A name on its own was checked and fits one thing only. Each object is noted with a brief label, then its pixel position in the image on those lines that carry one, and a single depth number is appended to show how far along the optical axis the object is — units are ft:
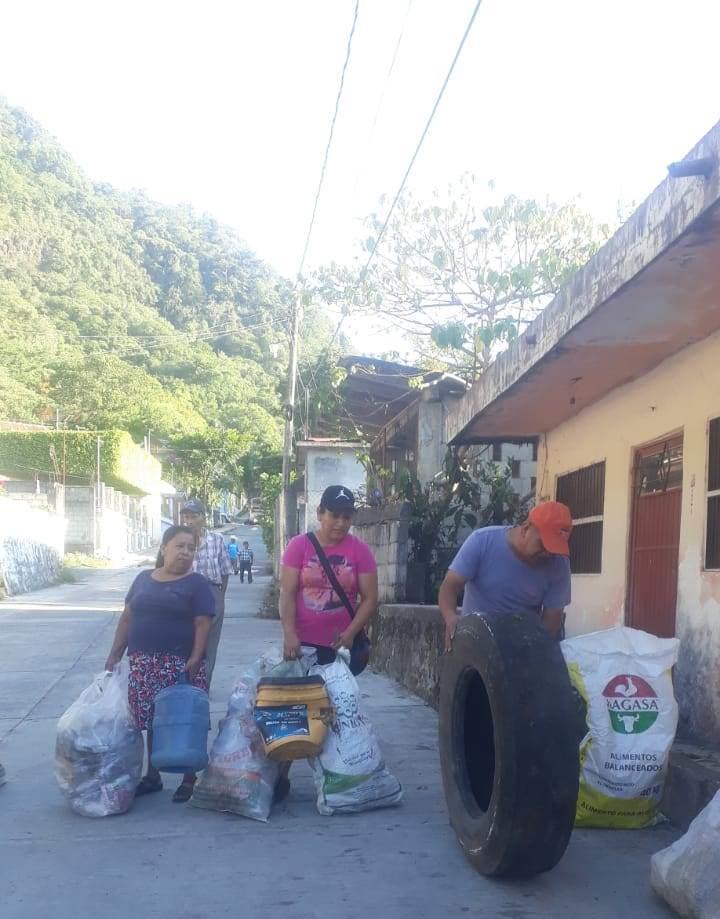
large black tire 11.80
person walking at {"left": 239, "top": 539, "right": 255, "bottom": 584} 103.14
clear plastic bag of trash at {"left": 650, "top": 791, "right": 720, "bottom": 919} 10.53
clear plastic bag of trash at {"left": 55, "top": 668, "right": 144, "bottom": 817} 15.94
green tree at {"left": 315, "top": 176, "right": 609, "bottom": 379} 49.26
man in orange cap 15.26
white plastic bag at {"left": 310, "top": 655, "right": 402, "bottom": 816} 15.58
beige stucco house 14.16
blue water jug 15.70
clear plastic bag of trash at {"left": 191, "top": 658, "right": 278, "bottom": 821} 15.57
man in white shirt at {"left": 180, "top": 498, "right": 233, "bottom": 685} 23.73
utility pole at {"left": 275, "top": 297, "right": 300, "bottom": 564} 74.90
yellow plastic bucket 15.24
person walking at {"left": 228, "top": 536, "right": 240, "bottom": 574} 105.64
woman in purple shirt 17.06
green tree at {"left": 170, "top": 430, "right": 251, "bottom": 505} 204.18
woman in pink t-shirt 16.66
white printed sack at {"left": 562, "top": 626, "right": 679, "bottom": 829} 14.34
